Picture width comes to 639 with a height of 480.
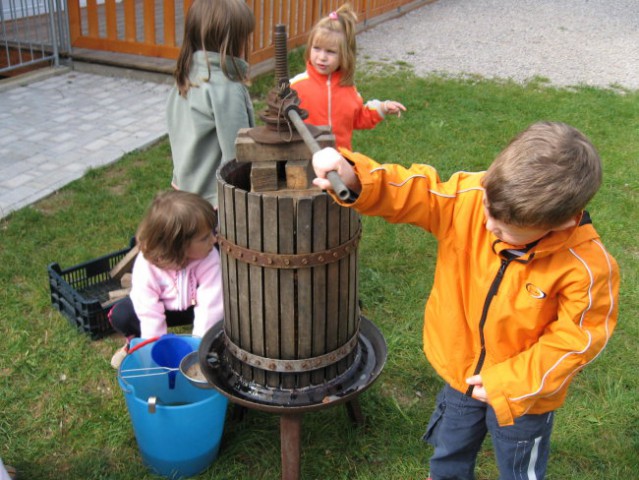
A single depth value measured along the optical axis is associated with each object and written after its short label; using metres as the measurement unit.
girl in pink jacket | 2.93
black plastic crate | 3.73
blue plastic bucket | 2.74
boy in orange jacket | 1.93
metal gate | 8.23
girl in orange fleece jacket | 3.89
